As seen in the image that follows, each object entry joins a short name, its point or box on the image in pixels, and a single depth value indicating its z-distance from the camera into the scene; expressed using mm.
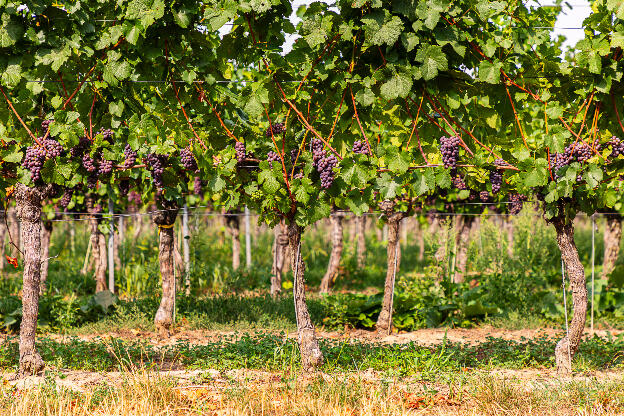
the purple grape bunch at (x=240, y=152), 9008
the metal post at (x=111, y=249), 17091
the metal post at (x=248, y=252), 21859
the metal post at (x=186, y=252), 16359
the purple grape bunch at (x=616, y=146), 9023
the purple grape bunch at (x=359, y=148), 8992
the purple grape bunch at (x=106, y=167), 9617
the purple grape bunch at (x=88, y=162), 9531
